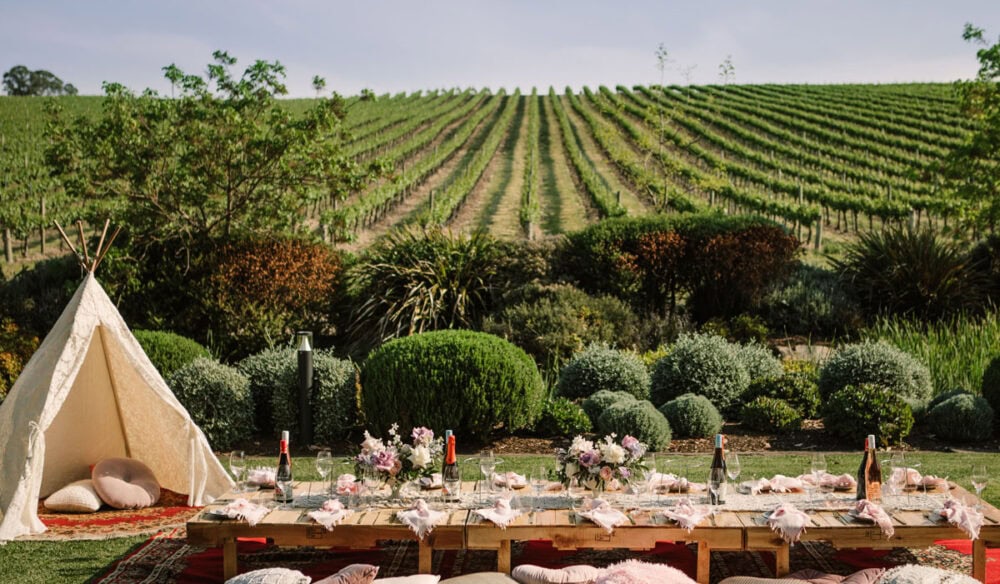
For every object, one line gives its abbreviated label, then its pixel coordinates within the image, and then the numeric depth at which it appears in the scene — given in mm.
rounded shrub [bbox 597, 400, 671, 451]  10250
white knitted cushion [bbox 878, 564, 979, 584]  5223
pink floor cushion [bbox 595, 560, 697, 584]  5422
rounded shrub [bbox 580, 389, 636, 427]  11328
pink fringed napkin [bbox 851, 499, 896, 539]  5738
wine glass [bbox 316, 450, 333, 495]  6434
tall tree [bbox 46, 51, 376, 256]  15961
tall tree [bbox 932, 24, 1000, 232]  19922
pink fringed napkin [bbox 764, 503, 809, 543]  5719
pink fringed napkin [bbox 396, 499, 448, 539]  5816
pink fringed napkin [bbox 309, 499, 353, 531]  5840
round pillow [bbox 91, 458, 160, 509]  8516
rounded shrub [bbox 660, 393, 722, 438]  11086
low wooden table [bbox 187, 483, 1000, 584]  5805
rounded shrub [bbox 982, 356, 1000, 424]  11688
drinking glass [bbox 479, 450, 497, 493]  6359
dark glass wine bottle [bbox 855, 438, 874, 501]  6230
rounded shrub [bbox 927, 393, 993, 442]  10953
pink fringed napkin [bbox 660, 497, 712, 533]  5758
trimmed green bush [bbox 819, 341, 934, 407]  12000
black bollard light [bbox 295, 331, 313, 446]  11156
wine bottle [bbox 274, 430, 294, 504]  6309
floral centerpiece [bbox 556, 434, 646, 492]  6207
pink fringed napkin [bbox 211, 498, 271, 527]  5918
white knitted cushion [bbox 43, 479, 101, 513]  8461
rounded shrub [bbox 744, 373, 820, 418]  11984
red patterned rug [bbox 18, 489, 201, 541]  7684
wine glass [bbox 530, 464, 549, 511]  6406
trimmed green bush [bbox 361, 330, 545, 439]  10852
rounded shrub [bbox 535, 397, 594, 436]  11219
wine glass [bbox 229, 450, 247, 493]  6551
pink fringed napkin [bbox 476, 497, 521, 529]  5836
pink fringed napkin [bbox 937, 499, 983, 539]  5730
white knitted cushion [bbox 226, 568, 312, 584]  5441
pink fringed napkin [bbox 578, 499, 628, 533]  5801
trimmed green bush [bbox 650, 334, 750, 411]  12211
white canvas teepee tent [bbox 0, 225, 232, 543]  7738
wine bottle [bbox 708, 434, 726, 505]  6203
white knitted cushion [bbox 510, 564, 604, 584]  5664
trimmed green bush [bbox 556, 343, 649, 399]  12297
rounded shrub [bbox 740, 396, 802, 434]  11422
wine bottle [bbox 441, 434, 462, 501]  6270
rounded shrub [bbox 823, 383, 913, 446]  10711
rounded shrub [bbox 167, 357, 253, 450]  11234
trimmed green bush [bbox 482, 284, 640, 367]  14164
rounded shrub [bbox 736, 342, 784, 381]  12961
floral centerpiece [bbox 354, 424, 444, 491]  6254
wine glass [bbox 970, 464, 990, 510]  6090
